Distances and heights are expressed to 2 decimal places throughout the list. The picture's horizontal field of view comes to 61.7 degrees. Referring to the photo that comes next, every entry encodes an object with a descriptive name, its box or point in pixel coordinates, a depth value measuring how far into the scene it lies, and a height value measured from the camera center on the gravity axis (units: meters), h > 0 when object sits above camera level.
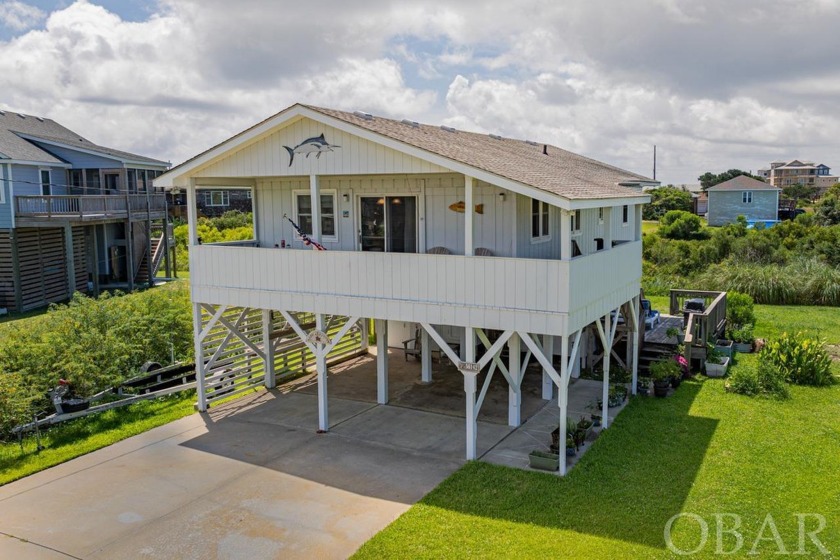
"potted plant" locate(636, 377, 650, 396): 14.90 -3.76
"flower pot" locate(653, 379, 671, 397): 14.45 -3.62
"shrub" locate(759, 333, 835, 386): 15.09 -3.33
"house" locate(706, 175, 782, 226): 60.81 +0.73
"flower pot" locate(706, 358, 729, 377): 16.05 -3.66
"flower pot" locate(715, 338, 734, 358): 17.48 -3.46
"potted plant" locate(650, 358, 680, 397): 14.45 -3.41
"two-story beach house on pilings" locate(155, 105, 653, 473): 10.87 -0.64
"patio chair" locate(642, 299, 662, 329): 18.69 -2.87
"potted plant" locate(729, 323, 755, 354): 18.39 -3.42
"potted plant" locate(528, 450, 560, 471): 10.54 -3.73
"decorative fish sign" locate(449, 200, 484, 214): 13.32 +0.13
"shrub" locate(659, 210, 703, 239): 39.91 -1.03
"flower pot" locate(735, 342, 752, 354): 18.38 -3.61
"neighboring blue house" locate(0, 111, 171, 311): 24.33 +0.23
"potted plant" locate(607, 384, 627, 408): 13.81 -3.65
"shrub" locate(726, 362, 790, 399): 14.32 -3.57
